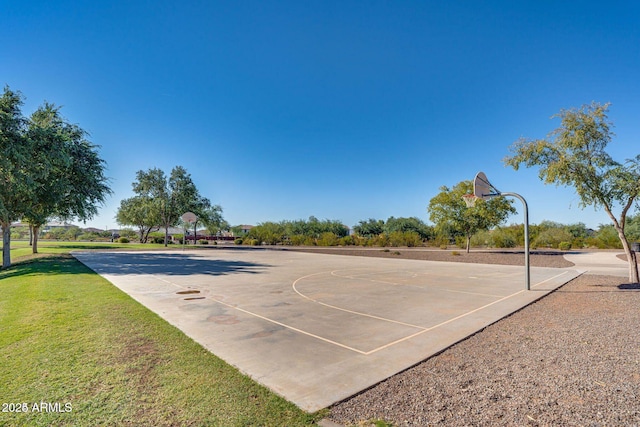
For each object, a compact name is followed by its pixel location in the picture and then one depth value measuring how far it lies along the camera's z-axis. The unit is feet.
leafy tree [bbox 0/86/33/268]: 42.14
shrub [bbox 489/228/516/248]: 128.67
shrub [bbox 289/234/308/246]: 160.97
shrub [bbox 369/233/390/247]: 142.72
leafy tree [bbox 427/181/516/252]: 88.22
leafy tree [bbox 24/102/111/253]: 48.12
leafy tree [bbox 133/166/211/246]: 140.56
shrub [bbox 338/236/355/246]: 151.33
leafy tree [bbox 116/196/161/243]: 136.67
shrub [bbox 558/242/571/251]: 111.65
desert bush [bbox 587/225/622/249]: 114.83
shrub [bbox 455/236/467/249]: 123.80
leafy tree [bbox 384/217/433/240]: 190.86
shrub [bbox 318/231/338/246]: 152.76
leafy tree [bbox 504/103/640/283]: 32.48
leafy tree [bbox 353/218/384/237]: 217.77
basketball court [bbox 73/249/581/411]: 13.65
